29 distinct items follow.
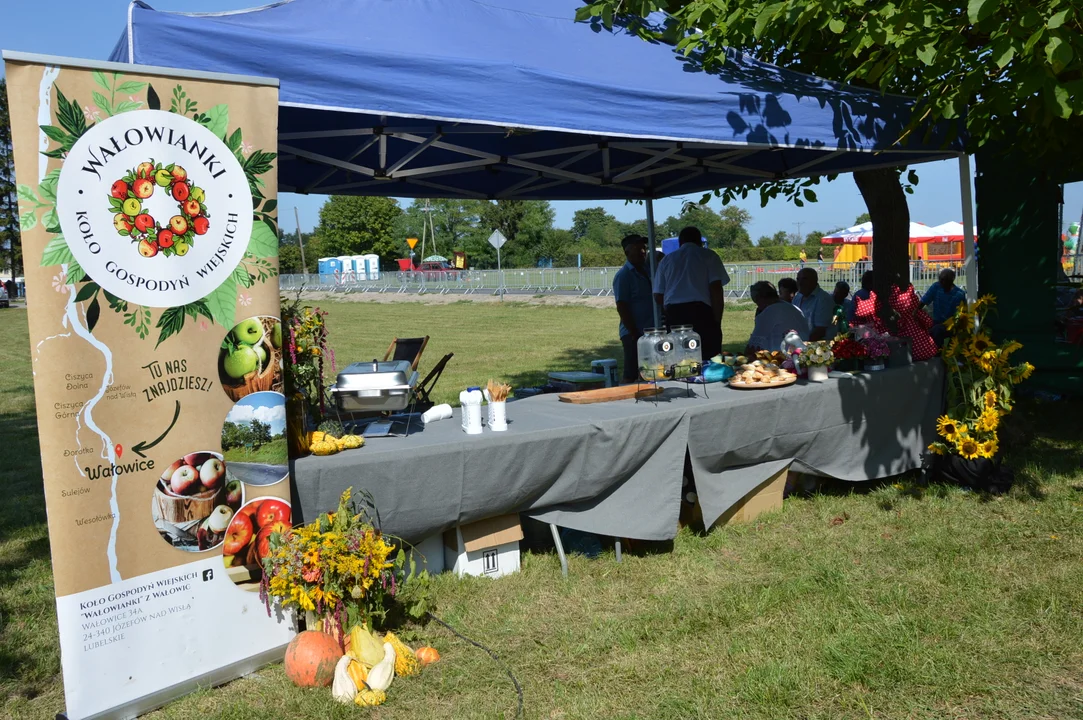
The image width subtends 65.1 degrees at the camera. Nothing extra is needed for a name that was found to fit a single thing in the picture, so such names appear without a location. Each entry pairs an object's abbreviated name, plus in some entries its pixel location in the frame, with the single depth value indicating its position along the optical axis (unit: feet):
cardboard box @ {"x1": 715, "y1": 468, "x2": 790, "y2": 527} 15.12
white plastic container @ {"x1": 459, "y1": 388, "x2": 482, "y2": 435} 12.28
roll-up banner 8.47
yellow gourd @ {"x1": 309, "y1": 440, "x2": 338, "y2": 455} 10.99
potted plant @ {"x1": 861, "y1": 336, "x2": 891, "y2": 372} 16.93
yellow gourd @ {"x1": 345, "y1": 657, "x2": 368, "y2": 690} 9.57
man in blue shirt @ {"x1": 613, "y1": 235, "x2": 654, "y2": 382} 23.31
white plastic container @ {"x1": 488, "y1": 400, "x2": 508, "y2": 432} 12.57
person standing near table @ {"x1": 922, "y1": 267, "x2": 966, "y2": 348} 31.77
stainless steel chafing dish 11.55
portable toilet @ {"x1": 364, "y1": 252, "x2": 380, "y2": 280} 160.04
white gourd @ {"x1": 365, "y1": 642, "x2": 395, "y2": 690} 9.57
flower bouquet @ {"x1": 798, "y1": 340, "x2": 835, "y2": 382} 16.08
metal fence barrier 72.59
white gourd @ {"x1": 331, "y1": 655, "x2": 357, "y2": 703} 9.41
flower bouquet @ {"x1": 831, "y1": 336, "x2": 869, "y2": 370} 16.87
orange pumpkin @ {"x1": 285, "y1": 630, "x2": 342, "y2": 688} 9.70
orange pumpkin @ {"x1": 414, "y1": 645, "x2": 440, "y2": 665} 10.31
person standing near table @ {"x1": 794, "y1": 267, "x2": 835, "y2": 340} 23.88
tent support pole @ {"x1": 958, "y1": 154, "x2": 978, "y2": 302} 17.90
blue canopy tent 10.76
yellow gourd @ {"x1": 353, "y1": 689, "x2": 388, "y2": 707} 9.39
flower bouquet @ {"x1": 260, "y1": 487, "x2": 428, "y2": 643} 9.68
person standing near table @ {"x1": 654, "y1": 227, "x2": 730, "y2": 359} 20.77
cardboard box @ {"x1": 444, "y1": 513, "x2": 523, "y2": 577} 12.52
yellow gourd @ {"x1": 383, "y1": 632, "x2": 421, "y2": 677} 10.03
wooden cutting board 14.67
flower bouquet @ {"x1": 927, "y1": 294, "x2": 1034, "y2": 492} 16.31
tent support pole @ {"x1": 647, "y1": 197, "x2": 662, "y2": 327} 24.13
